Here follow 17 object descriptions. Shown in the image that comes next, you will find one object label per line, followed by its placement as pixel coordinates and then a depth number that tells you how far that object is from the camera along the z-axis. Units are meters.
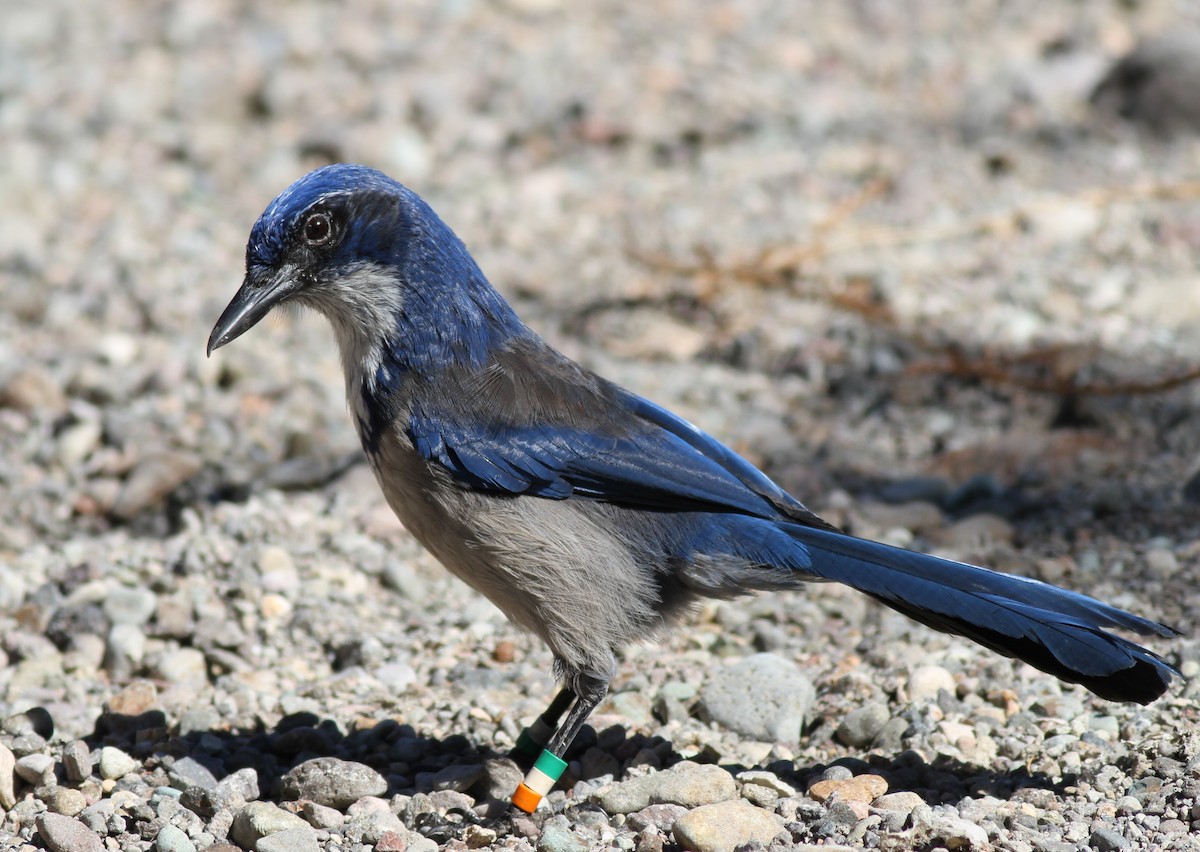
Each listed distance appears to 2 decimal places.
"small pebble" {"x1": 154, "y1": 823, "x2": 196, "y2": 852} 7.28
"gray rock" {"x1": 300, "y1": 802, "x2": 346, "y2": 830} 7.56
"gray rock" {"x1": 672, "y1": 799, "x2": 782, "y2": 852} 7.09
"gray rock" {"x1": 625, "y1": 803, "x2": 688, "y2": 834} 7.44
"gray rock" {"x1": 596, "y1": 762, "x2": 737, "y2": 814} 7.64
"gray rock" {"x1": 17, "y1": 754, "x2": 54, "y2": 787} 7.84
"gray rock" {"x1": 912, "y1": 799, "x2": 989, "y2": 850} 6.91
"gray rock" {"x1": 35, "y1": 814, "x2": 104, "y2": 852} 7.20
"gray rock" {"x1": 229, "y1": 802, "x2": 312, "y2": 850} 7.35
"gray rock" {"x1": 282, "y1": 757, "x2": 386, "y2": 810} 7.79
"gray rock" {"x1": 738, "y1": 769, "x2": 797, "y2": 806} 7.66
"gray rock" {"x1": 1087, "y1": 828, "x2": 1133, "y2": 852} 6.91
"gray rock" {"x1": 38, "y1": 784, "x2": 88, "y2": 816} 7.62
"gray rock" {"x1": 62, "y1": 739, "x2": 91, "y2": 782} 7.86
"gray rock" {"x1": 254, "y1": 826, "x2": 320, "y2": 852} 7.16
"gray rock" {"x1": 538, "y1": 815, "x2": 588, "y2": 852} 7.23
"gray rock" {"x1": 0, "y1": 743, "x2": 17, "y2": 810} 7.66
